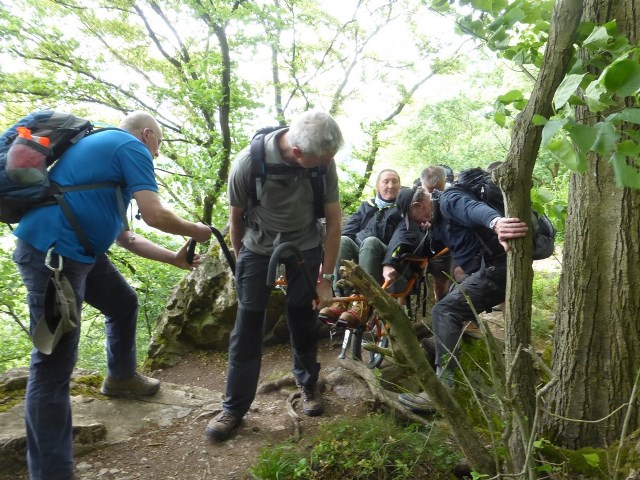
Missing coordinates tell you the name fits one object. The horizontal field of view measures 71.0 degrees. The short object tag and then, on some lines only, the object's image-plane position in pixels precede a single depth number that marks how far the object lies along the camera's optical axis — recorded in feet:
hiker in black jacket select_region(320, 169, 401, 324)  14.61
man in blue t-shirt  8.19
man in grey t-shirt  10.16
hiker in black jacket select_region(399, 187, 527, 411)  11.31
